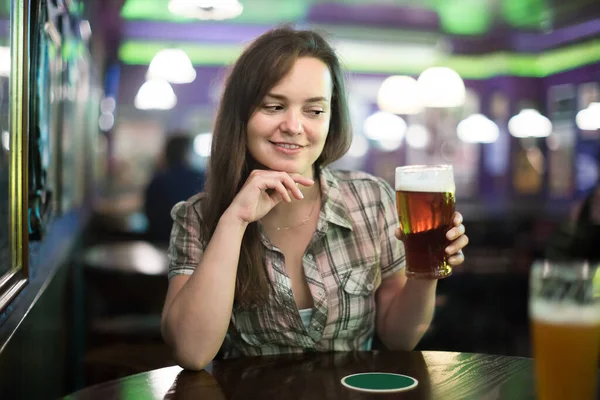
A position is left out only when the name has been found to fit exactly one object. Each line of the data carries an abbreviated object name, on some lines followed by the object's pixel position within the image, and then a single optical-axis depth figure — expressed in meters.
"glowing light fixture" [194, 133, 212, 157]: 9.83
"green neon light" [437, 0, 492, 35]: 7.85
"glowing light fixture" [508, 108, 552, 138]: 9.50
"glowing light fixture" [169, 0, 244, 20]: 5.08
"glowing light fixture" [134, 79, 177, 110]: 7.68
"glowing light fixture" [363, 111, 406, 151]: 9.75
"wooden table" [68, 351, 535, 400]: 1.27
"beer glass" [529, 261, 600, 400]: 0.91
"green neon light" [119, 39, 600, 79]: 9.23
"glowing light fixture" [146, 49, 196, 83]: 6.59
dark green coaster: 1.29
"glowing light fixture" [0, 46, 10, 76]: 1.54
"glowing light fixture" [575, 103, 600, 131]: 8.81
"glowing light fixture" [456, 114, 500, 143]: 9.82
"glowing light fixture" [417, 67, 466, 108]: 6.58
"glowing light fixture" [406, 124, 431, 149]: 10.83
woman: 1.67
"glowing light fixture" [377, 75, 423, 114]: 7.46
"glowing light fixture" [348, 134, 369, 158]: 10.63
